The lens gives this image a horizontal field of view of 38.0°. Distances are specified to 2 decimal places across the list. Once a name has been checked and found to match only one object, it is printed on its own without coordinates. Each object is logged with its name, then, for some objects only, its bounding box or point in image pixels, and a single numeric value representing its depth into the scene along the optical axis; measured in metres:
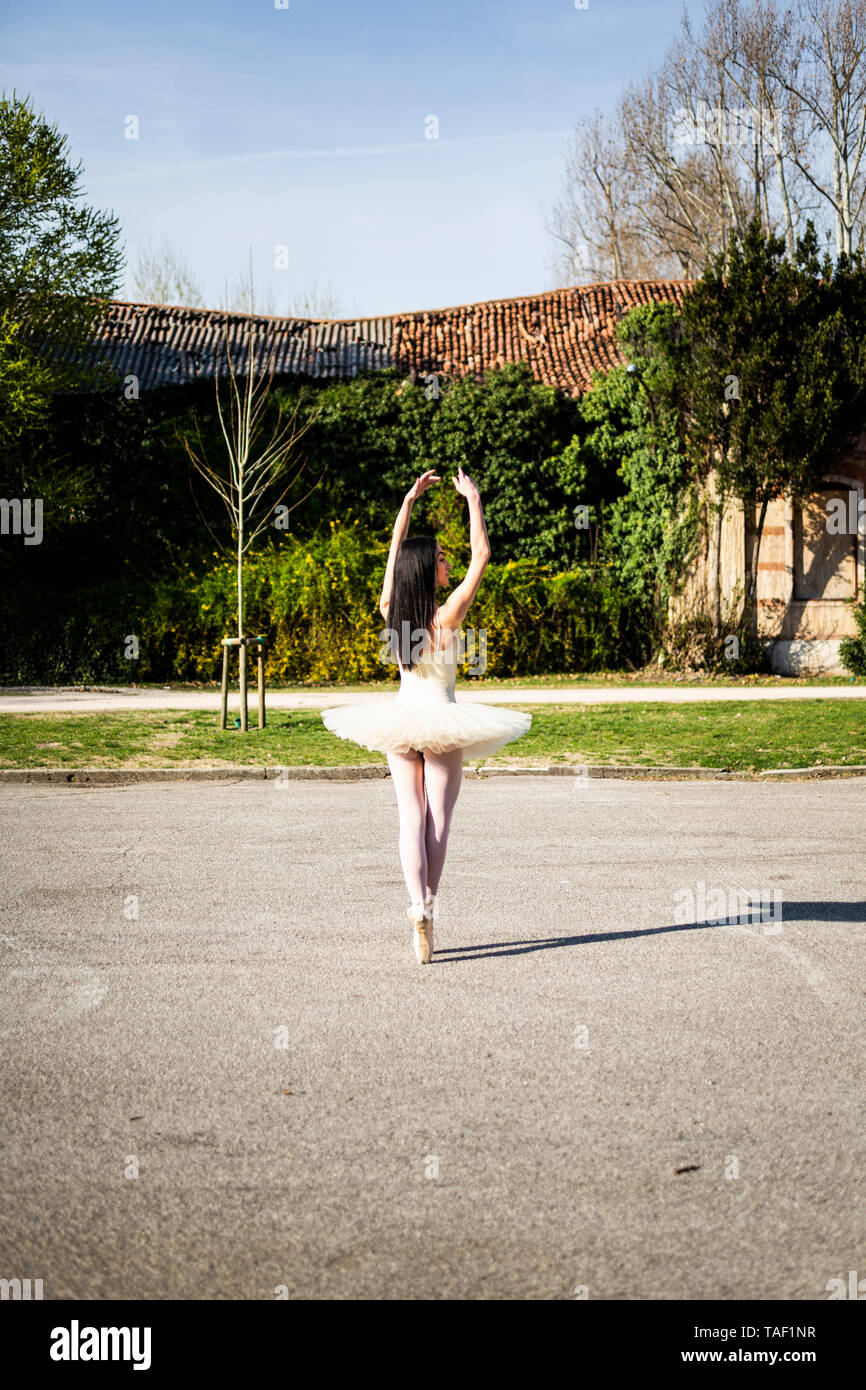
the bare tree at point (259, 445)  23.30
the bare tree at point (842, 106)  29.64
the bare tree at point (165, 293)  44.53
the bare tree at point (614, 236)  37.33
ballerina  5.76
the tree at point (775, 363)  20.86
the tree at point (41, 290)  21.83
